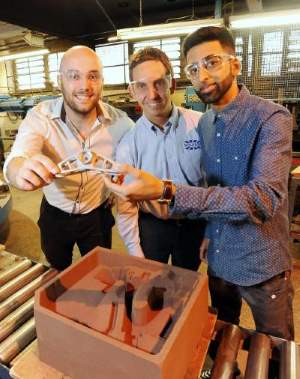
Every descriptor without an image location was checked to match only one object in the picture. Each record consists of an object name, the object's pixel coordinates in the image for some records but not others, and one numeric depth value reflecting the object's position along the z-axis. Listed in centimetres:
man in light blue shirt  146
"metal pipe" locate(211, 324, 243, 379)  84
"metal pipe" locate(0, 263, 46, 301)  116
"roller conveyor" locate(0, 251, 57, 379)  90
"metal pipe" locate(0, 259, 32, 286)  124
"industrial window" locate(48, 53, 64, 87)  754
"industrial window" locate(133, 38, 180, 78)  590
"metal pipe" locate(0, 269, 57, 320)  107
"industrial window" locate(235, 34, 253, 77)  400
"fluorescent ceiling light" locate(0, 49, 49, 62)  545
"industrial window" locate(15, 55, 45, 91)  802
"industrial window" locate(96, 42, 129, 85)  676
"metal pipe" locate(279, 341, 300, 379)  81
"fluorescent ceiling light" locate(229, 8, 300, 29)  251
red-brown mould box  64
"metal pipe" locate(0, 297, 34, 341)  98
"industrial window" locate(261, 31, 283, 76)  405
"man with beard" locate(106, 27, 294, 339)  91
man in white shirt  153
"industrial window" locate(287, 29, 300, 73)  396
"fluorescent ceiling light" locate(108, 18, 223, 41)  293
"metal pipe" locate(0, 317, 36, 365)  88
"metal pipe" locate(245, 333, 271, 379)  83
